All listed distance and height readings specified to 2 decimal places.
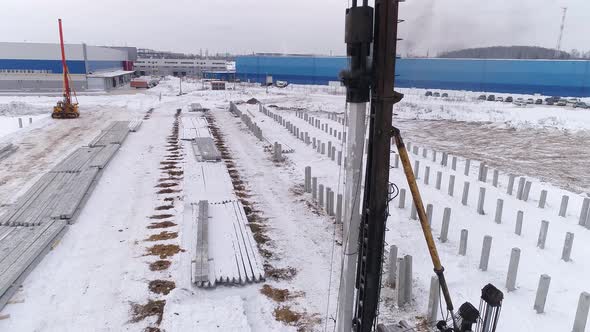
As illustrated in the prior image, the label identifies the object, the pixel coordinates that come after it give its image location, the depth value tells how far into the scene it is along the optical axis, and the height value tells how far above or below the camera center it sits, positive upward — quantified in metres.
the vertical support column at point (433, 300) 6.37 -3.39
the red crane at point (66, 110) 27.86 -2.60
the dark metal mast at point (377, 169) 4.05 -0.96
